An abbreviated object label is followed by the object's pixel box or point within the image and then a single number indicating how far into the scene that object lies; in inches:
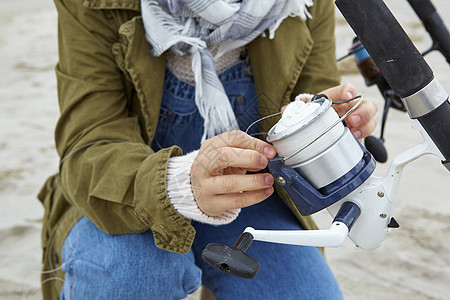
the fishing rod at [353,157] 20.1
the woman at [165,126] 34.4
